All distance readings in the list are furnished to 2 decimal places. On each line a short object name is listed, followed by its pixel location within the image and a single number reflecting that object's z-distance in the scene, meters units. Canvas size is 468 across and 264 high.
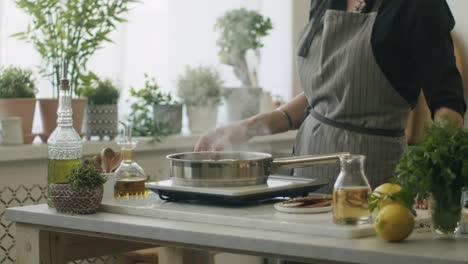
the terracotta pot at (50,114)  3.31
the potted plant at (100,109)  3.46
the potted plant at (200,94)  3.81
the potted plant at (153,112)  3.65
